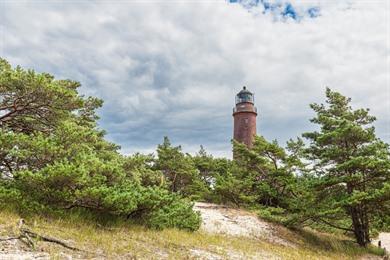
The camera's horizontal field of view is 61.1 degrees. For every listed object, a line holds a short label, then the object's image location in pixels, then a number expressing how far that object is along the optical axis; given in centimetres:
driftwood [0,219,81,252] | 767
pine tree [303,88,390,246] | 1515
